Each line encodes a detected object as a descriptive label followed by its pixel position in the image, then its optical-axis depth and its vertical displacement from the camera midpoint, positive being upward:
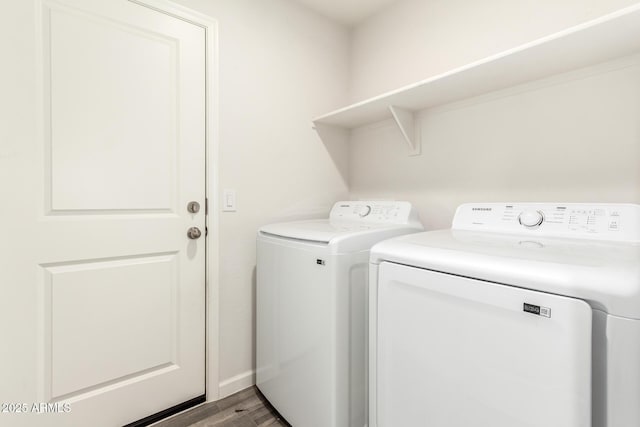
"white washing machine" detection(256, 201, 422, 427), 1.16 -0.47
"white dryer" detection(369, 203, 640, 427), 0.60 -0.28
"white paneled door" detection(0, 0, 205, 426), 1.15 -0.04
